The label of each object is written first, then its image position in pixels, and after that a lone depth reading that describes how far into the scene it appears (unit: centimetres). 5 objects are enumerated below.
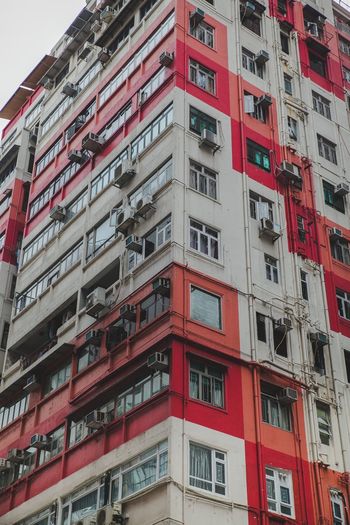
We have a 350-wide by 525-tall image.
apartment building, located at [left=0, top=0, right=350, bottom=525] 2047
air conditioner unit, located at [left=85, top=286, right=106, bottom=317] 2431
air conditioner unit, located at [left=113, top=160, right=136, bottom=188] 2616
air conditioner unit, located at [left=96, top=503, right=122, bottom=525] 1936
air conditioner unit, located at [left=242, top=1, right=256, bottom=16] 3090
